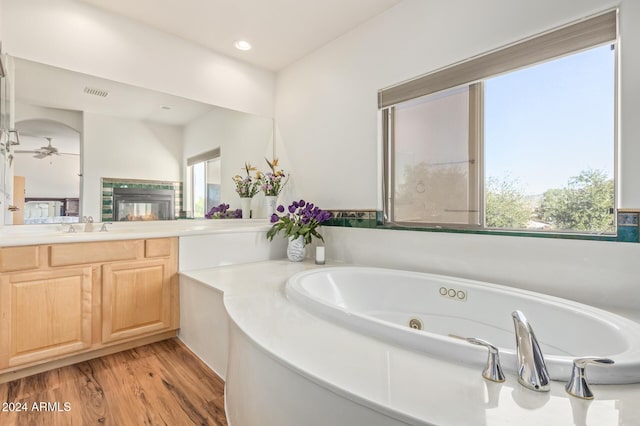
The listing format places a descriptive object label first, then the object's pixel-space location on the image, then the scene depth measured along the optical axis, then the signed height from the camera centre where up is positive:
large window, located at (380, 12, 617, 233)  1.47 +0.44
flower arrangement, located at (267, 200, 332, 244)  2.57 -0.09
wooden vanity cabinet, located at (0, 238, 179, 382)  1.64 -0.54
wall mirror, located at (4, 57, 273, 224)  1.99 +0.57
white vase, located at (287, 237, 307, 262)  2.62 -0.32
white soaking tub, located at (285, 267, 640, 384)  0.86 -0.43
